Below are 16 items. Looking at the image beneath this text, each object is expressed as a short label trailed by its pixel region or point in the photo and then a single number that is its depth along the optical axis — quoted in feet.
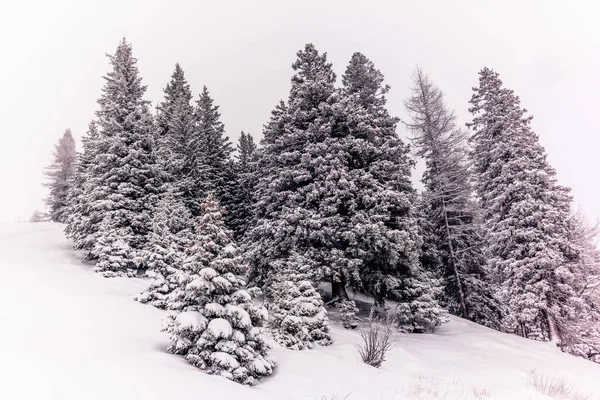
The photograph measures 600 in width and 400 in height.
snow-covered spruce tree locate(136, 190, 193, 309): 38.24
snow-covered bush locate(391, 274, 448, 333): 55.77
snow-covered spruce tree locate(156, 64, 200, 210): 77.25
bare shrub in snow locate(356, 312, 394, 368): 33.14
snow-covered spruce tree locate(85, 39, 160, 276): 54.70
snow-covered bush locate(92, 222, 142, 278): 52.02
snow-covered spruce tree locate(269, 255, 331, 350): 37.27
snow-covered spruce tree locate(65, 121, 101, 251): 57.52
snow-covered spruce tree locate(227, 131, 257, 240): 91.79
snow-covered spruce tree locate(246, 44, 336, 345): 57.36
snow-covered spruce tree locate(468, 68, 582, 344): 57.21
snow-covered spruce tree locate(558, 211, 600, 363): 55.21
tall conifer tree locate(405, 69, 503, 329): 78.28
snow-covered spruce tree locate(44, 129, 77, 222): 126.21
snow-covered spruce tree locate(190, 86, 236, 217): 90.35
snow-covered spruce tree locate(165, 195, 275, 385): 23.77
